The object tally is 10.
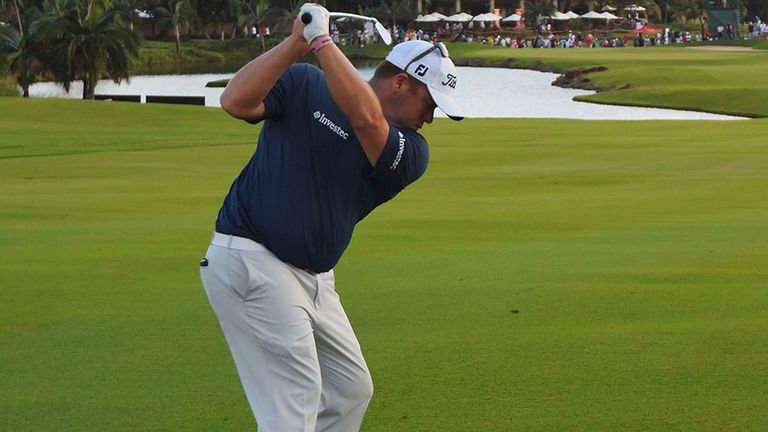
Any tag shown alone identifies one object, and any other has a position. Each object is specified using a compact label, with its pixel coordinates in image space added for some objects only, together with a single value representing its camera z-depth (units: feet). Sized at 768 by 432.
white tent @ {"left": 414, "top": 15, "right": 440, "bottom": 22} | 418.00
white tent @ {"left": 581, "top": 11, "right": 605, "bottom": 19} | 432.00
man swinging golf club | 16.33
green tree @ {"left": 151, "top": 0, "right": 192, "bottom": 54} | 358.84
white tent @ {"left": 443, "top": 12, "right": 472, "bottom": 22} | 433.48
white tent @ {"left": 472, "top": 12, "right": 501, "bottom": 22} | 443.73
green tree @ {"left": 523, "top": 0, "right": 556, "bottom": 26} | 453.58
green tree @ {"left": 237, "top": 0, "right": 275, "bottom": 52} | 375.23
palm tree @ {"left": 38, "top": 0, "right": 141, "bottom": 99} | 196.54
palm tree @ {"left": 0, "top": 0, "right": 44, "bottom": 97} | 203.21
